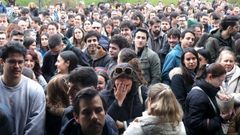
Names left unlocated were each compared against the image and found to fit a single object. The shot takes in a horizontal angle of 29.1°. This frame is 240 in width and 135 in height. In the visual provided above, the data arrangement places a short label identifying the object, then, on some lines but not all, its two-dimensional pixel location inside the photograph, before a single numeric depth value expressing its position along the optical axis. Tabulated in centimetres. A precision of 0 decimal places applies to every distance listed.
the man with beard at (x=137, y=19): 1193
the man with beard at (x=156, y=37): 1031
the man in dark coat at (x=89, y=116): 360
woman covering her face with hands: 477
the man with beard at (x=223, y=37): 816
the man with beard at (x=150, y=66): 752
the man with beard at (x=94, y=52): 779
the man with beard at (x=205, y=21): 1286
